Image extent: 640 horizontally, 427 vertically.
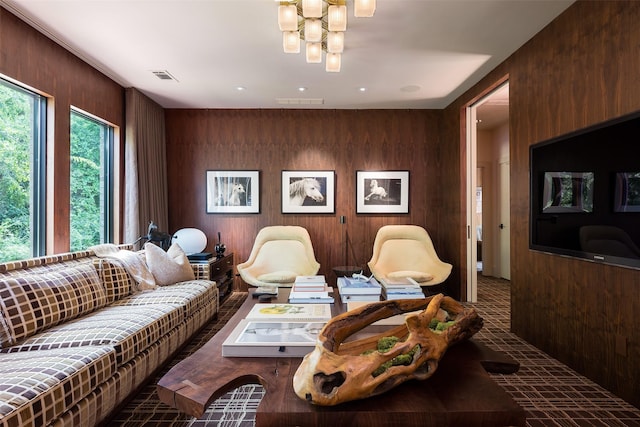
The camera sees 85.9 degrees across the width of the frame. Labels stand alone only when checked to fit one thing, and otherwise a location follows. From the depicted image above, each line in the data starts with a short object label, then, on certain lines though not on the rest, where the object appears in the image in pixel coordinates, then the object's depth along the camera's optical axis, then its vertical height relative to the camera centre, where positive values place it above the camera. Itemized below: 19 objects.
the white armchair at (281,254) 4.09 -0.54
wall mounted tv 1.89 +0.10
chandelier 2.18 +1.30
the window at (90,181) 3.29 +0.31
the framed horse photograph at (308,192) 4.75 +0.26
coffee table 0.94 -0.56
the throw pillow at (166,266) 3.12 -0.50
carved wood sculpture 0.95 -0.45
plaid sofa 1.38 -0.67
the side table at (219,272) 3.64 -0.68
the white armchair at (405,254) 4.09 -0.55
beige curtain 3.85 +0.54
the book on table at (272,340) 1.32 -0.51
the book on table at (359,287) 2.24 -0.51
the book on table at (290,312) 1.67 -0.53
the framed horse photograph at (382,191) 4.76 +0.27
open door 5.11 +0.43
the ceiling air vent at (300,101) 4.38 +1.42
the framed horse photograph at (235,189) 4.75 +0.31
